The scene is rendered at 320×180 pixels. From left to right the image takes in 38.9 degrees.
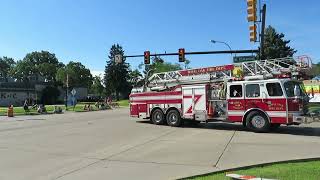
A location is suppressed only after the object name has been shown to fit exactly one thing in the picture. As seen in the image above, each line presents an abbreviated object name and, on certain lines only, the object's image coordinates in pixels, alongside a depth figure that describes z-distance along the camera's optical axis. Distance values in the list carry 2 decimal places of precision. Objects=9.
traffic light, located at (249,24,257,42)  24.75
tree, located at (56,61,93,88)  123.31
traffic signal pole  28.97
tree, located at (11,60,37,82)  155.38
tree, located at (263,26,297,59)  70.44
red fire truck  18.38
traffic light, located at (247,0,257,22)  22.52
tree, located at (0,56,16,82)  172.61
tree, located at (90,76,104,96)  147.50
